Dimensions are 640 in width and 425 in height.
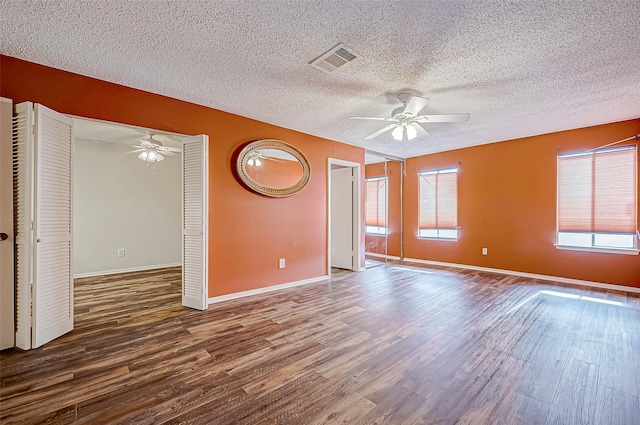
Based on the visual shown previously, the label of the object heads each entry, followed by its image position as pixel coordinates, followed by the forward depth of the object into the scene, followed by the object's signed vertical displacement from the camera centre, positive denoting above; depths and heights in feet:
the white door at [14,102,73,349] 7.44 -0.40
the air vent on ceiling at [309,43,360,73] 7.33 +4.45
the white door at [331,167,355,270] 18.02 -0.43
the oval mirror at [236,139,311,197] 12.42 +2.20
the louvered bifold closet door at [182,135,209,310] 10.52 -0.36
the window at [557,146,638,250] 12.93 +0.69
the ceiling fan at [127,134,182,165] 15.44 +3.73
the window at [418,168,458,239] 19.35 +0.59
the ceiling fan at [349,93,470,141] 9.55 +3.70
